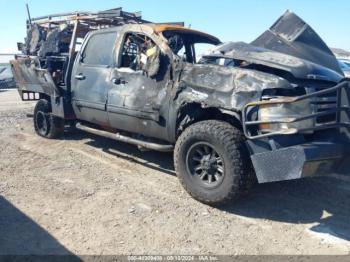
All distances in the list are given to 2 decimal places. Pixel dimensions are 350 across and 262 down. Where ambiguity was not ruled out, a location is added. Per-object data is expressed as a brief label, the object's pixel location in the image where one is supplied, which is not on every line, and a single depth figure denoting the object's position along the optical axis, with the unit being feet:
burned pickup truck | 12.59
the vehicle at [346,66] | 39.42
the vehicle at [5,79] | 77.66
